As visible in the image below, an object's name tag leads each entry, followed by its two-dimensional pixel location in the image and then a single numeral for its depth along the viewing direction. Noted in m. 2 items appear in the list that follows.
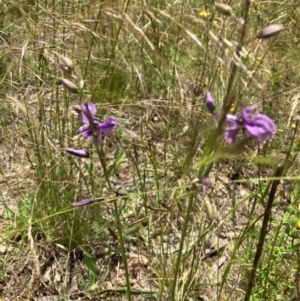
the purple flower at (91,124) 0.37
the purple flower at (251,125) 0.33
